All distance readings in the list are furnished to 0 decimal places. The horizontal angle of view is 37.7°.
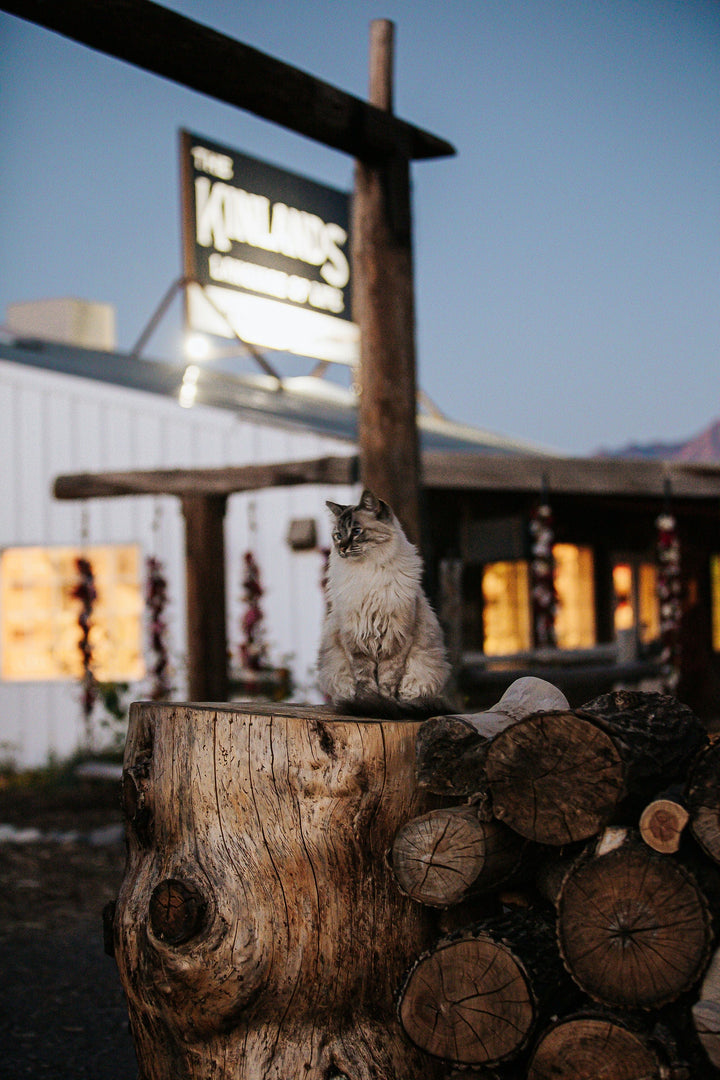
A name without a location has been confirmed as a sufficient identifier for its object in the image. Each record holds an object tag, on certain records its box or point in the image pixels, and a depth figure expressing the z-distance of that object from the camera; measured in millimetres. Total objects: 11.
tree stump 2984
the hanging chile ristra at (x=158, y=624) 8027
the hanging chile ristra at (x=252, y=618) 8359
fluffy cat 3195
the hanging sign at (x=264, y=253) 9391
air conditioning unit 14242
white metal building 9930
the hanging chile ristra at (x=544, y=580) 8070
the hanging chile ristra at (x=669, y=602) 7996
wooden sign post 5480
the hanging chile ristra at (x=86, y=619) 8344
